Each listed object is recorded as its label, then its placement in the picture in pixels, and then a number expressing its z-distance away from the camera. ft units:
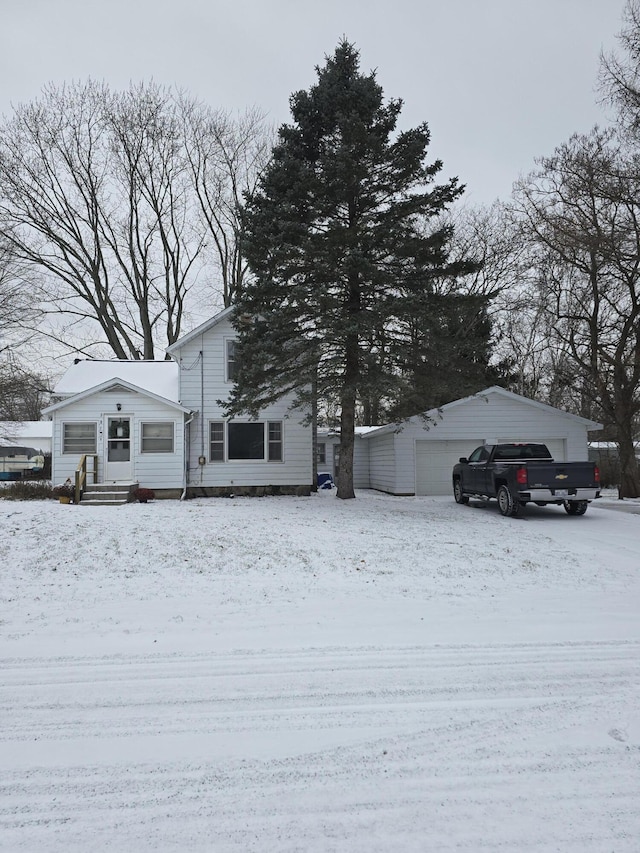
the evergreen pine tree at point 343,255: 46.98
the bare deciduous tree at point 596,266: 48.69
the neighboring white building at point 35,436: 120.15
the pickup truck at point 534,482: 44.57
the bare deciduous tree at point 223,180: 94.73
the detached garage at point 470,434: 67.46
